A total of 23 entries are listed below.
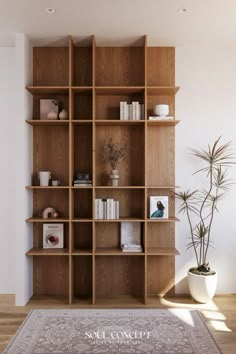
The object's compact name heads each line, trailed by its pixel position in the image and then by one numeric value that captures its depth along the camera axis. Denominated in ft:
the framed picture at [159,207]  11.55
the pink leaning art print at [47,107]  11.82
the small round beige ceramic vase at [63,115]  11.50
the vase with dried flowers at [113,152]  11.93
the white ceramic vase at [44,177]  11.50
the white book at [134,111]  11.39
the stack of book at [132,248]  11.32
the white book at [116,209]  11.43
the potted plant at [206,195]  12.08
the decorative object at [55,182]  11.61
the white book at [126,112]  11.42
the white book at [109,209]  11.34
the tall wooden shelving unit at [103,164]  12.07
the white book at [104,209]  11.35
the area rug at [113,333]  8.29
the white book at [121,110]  11.40
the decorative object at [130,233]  11.92
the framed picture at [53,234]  11.85
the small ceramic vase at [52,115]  11.53
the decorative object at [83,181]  11.35
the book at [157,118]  11.37
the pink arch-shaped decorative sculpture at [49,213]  11.69
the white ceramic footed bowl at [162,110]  11.49
